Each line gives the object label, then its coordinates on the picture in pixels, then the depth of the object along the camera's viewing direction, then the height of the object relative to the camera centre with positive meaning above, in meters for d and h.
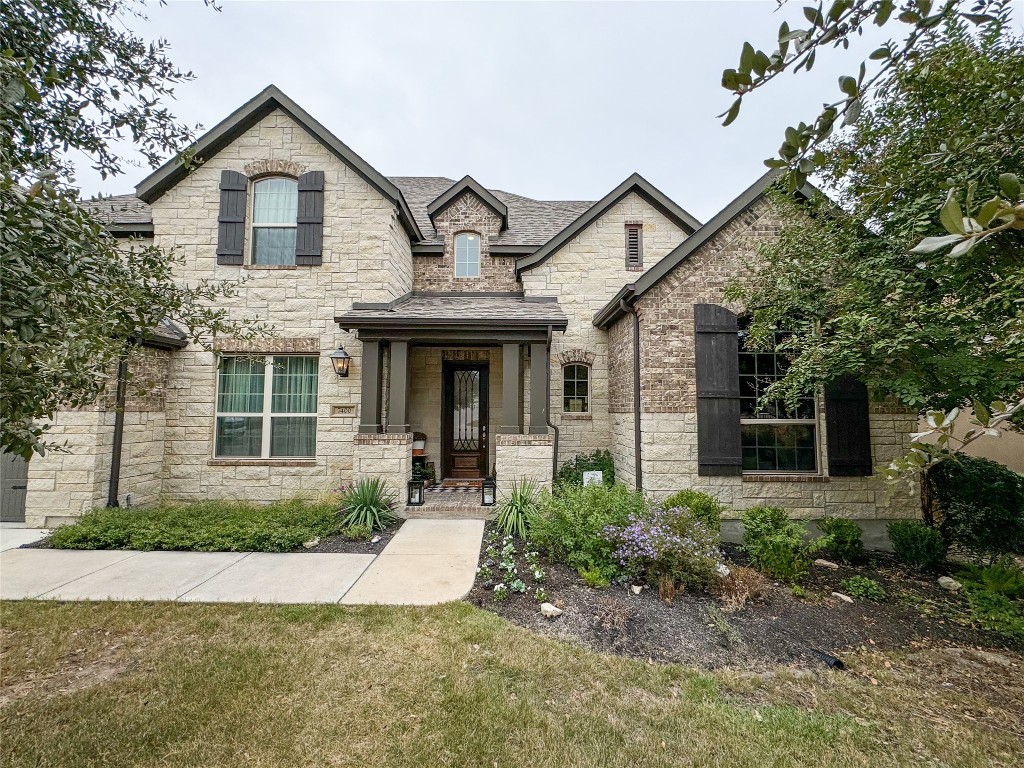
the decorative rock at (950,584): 5.27 -2.04
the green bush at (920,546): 5.77 -1.72
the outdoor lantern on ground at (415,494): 7.60 -1.36
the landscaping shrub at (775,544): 5.26 -1.59
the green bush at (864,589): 5.00 -1.99
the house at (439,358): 7.04 +1.15
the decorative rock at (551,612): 4.29 -1.93
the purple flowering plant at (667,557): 4.87 -1.58
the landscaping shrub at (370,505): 6.76 -1.43
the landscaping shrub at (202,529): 5.98 -1.62
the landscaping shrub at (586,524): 5.21 -1.39
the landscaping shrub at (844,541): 6.04 -1.72
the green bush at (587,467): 8.88 -1.05
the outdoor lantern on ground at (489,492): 7.75 -1.35
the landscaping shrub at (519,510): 6.53 -1.46
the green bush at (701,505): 5.98 -1.25
